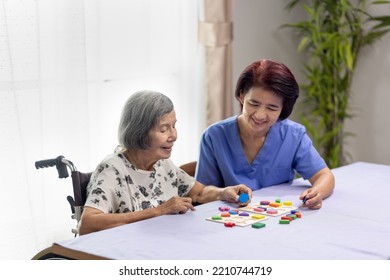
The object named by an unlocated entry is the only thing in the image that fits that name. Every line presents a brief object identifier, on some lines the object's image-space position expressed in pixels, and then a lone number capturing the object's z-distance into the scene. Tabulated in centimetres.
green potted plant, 463
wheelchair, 262
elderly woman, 251
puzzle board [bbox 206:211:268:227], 245
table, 213
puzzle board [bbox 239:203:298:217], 261
